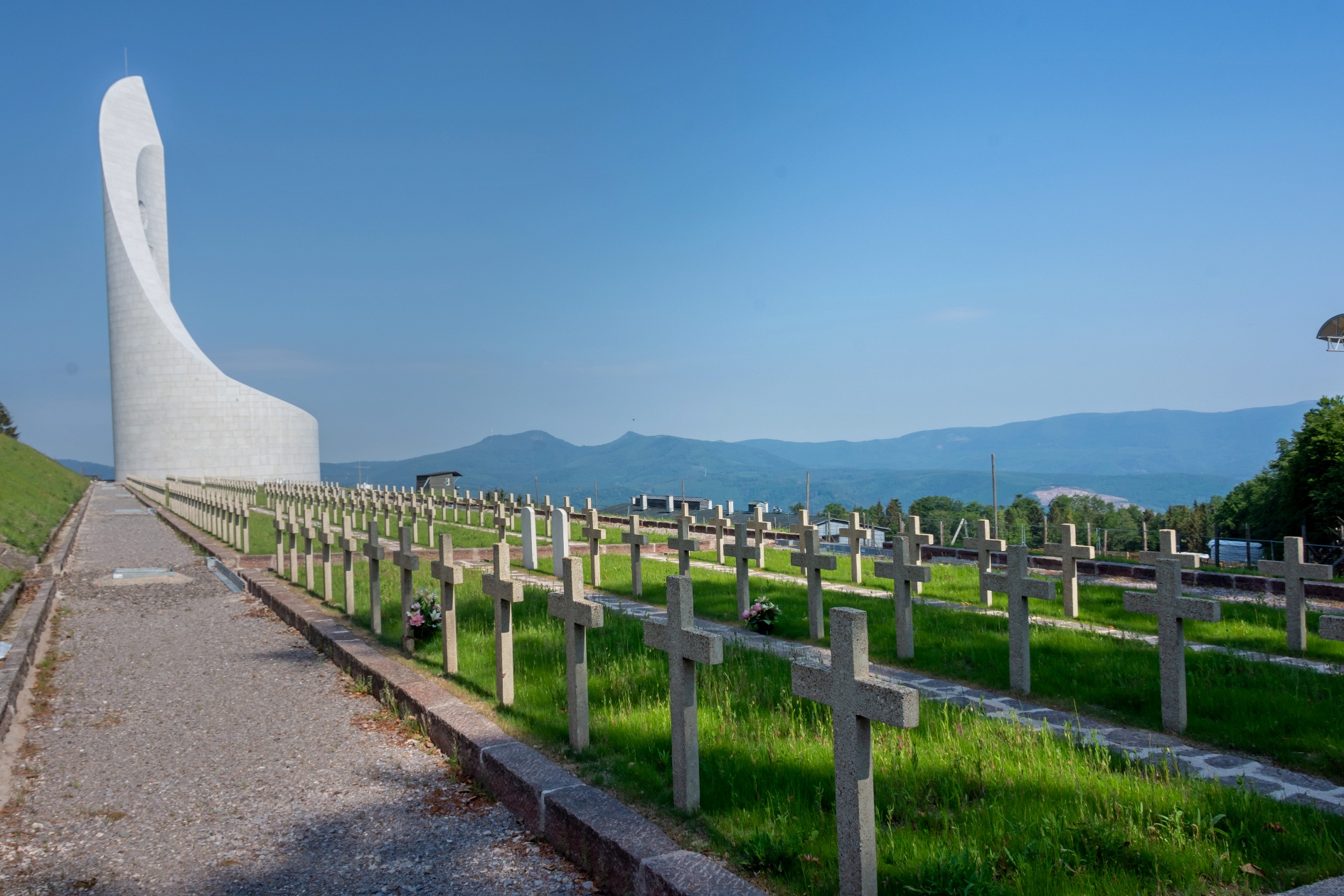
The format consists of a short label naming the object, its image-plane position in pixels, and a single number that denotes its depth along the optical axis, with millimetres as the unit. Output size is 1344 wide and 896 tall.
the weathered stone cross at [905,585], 7016
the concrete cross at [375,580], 7852
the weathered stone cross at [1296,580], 7027
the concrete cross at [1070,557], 8969
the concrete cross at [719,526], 14516
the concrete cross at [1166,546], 9093
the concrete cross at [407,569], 7043
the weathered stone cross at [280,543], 12328
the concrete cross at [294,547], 11336
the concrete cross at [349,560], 8781
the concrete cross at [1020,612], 5992
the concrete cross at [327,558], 9625
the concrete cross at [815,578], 7773
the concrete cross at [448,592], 6277
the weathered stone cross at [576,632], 4449
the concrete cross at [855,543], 11922
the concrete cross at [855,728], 2721
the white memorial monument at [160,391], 62406
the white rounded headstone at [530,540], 14188
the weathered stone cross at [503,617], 5386
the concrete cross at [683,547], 10242
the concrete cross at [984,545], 10302
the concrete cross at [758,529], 13117
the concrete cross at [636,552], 11062
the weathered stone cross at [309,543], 10406
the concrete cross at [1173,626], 5004
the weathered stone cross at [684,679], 3613
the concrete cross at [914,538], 11383
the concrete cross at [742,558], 8914
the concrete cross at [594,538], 11578
